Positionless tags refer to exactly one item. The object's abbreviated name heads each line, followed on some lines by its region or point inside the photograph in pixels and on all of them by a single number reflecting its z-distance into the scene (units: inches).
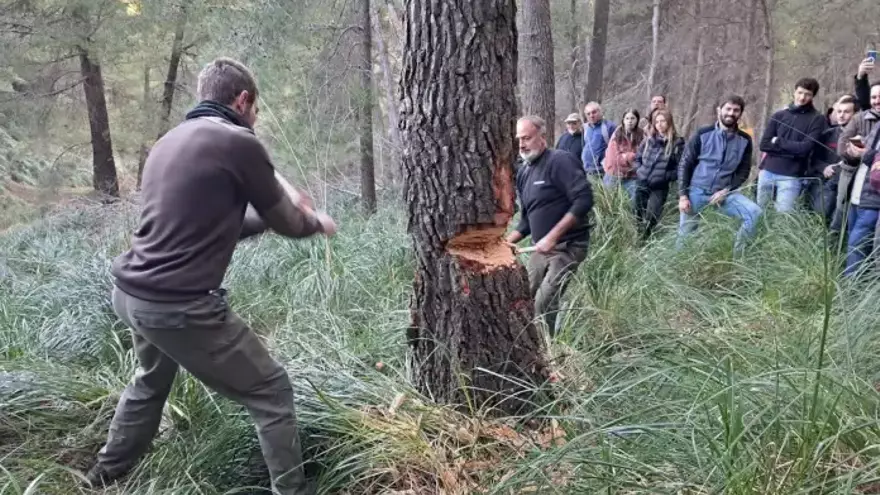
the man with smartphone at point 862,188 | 180.9
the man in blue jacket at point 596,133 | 319.9
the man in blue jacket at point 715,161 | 237.5
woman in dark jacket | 260.8
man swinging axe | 96.3
